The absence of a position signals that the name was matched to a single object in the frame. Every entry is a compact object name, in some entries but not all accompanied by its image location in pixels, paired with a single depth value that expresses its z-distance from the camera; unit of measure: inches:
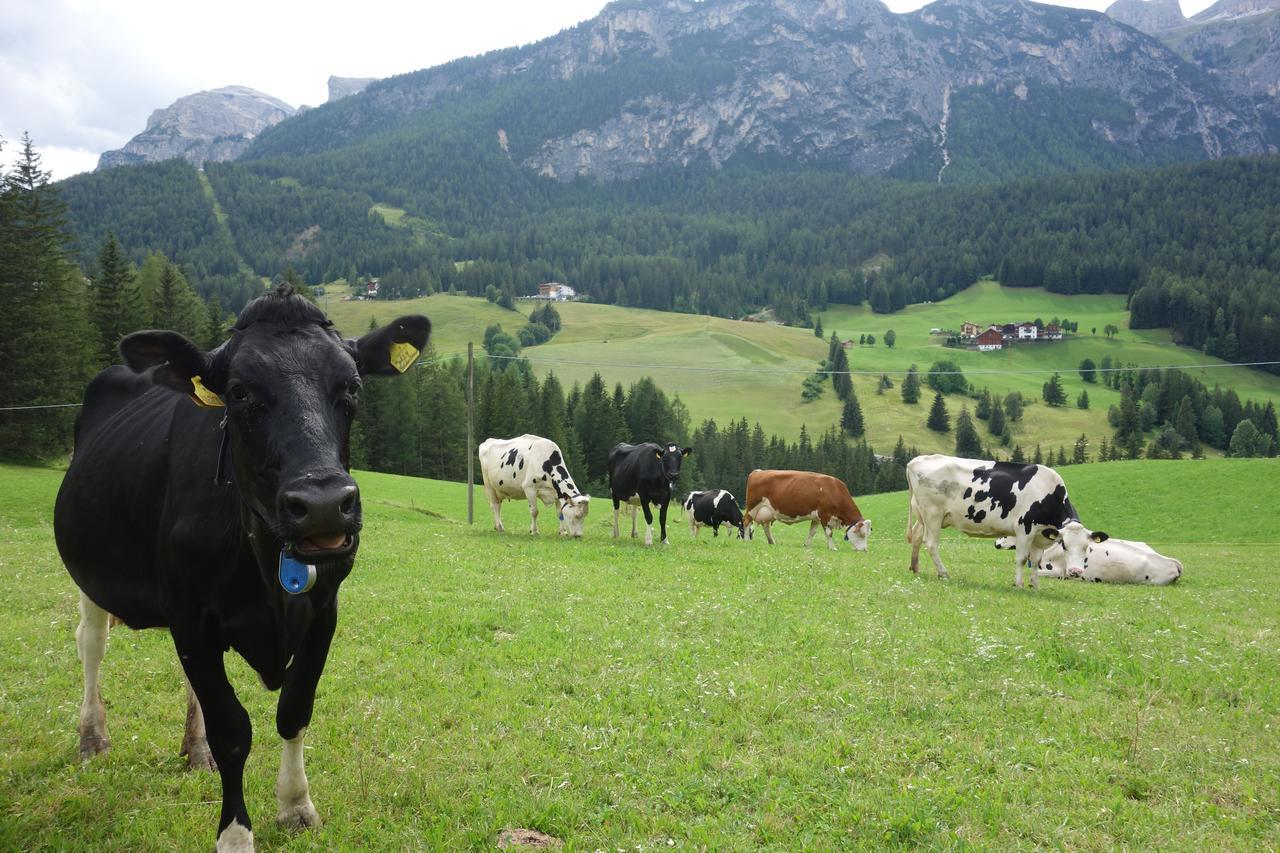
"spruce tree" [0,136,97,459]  1675.7
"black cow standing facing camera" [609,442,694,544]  877.8
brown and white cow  1080.8
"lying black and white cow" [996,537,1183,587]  840.9
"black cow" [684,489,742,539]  1434.5
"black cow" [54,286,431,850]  152.2
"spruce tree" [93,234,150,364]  2030.0
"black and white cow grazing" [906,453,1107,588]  673.6
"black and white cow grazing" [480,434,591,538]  973.2
